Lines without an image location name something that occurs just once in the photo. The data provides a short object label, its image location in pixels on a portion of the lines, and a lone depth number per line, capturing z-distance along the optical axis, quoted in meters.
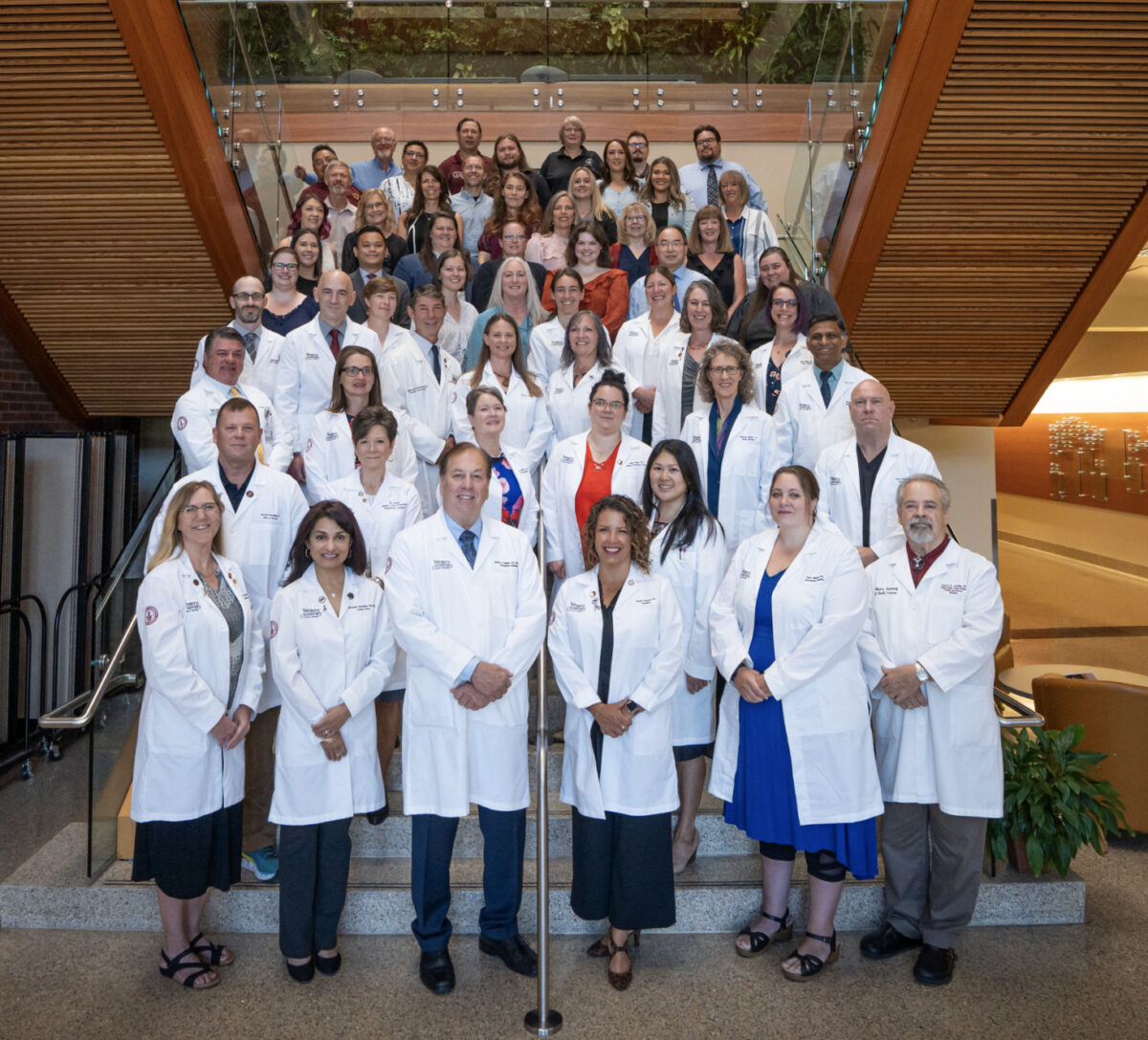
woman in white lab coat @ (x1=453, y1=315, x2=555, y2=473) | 5.14
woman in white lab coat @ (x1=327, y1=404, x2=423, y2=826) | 4.19
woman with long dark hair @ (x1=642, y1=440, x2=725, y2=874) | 3.88
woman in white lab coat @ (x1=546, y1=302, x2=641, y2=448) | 5.13
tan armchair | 4.88
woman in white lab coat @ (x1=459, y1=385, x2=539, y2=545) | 4.55
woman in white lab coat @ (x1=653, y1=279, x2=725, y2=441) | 5.14
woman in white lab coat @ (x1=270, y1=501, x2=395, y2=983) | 3.44
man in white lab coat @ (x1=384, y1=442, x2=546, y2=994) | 3.45
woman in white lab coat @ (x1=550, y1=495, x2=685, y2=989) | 3.44
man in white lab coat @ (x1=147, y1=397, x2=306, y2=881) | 3.96
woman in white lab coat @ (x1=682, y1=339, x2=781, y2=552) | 4.50
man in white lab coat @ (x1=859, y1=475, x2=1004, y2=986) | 3.53
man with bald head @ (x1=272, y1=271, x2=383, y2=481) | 5.18
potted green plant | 3.89
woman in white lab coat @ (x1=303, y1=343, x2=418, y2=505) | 4.64
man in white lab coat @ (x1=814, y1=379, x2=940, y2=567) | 4.25
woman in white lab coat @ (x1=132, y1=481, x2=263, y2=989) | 3.44
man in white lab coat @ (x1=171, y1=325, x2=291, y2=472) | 4.54
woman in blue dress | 3.45
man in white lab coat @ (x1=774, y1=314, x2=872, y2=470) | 4.75
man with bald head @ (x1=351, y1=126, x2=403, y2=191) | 7.63
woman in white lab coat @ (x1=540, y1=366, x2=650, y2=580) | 4.49
